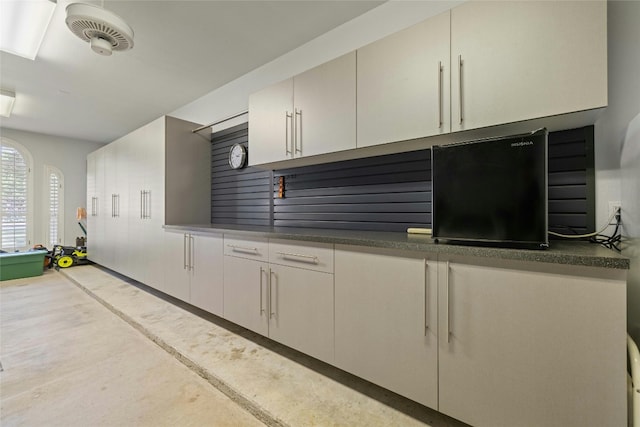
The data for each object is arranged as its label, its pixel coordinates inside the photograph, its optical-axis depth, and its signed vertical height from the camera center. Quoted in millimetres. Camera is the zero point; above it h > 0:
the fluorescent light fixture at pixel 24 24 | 2211 +1670
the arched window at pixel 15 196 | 5465 +327
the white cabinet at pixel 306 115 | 1942 +779
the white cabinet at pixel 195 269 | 2553 -593
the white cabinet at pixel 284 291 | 1755 -584
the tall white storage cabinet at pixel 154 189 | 3328 +300
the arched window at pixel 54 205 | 6016 +155
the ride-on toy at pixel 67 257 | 5184 -866
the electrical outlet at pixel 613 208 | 1385 +19
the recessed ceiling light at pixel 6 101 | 3707 +1536
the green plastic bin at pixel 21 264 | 4379 -868
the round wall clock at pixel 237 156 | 3221 +670
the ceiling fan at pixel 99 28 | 1759 +1268
